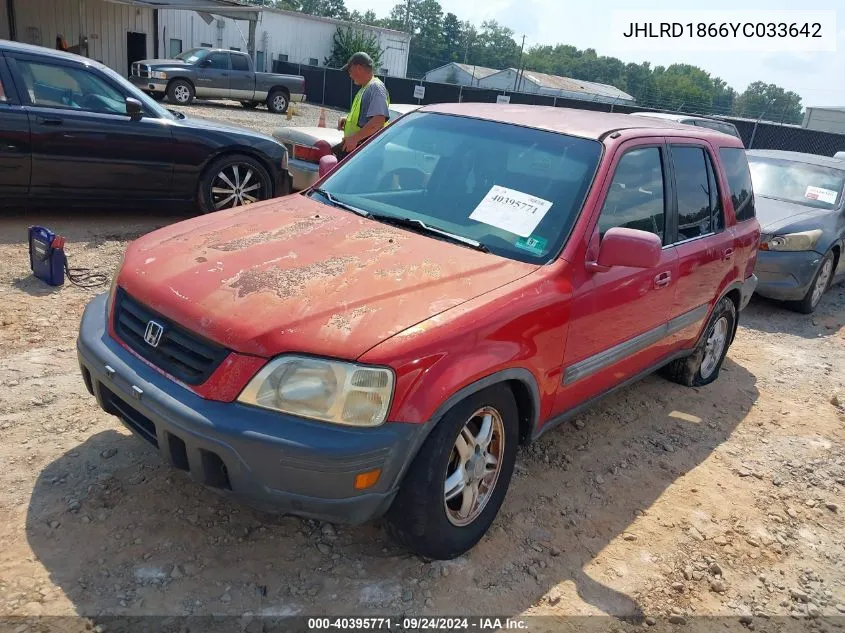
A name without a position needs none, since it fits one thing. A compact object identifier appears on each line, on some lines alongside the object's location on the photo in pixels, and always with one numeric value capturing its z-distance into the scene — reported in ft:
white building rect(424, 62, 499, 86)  227.53
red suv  7.45
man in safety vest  20.93
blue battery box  16.46
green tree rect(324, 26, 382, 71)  132.57
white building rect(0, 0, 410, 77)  72.02
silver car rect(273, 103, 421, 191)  24.67
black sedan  20.29
